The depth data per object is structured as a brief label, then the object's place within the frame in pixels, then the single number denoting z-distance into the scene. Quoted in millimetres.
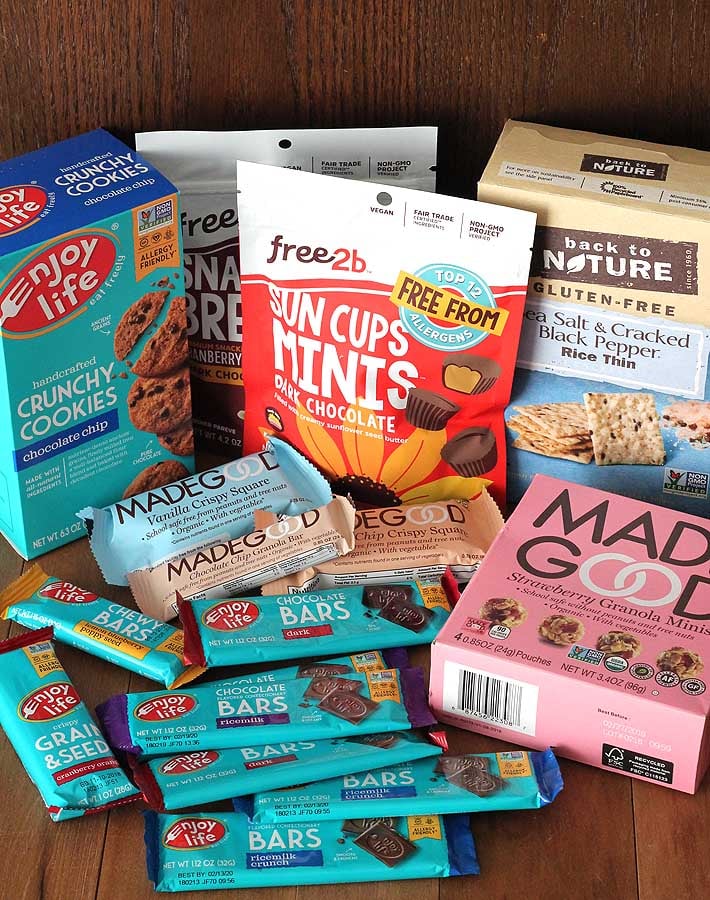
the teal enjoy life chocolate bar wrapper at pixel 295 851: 939
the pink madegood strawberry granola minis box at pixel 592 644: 988
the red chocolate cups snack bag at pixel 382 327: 1173
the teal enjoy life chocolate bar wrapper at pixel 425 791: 975
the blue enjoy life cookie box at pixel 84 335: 1119
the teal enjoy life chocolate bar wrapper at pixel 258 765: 990
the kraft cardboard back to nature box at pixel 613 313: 1123
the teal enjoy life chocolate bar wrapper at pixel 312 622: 1108
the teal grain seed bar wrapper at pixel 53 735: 985
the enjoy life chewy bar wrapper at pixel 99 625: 1100
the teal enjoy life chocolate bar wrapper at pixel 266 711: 1031
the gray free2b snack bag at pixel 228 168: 1257
